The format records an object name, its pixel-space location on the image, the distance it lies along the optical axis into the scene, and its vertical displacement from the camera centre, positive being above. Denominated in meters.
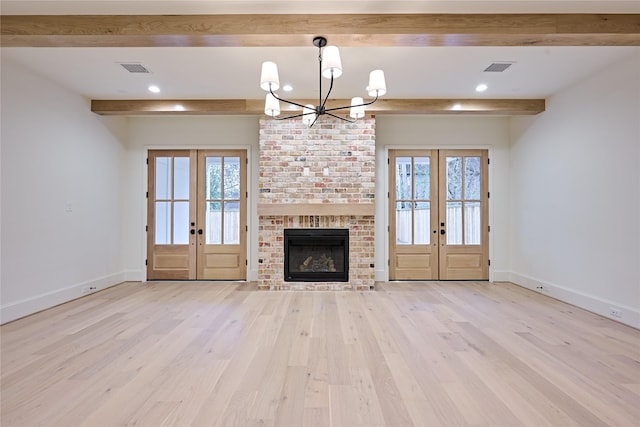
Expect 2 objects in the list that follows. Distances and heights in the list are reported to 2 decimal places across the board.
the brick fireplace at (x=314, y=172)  4.98 +0.72
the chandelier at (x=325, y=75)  2.39 +1.16
